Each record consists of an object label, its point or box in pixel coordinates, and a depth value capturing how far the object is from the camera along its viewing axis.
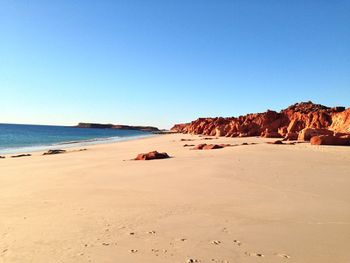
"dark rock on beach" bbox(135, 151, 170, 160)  18.17
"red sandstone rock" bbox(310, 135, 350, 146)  23.64
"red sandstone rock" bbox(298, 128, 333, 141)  30.13
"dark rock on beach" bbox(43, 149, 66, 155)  26.91
